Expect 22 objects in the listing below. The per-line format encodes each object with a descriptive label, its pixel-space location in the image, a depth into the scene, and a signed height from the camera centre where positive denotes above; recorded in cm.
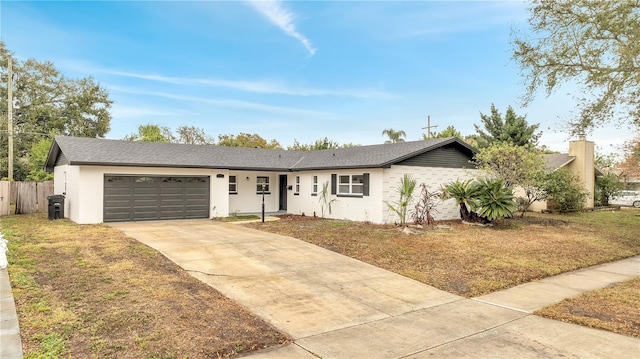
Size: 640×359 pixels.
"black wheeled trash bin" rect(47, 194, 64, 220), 1468 -74
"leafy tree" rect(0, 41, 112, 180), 2905 +707
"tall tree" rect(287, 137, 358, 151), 3547 +432
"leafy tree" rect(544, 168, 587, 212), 1964 -31
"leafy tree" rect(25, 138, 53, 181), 2255 +162
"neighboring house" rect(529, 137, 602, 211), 2377 +149
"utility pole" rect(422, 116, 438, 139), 3544 +568
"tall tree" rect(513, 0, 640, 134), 1095 +437
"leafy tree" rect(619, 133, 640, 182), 2379 +158
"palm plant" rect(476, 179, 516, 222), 1398 -54
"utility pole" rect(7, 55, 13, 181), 2037 +362
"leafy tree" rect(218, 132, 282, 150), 4052 +545
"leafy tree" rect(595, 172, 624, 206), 2603 -4
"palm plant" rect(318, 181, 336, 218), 1688 -57
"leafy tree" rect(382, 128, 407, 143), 3547 +508
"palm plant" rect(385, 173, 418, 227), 1387 -43
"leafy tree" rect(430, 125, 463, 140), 3528 +533
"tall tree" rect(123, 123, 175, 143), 3308 +529
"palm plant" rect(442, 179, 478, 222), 1466 -36
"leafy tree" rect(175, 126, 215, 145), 4259 +608
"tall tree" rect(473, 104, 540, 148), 2834 +449
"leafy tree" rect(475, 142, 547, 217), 1551 +95
